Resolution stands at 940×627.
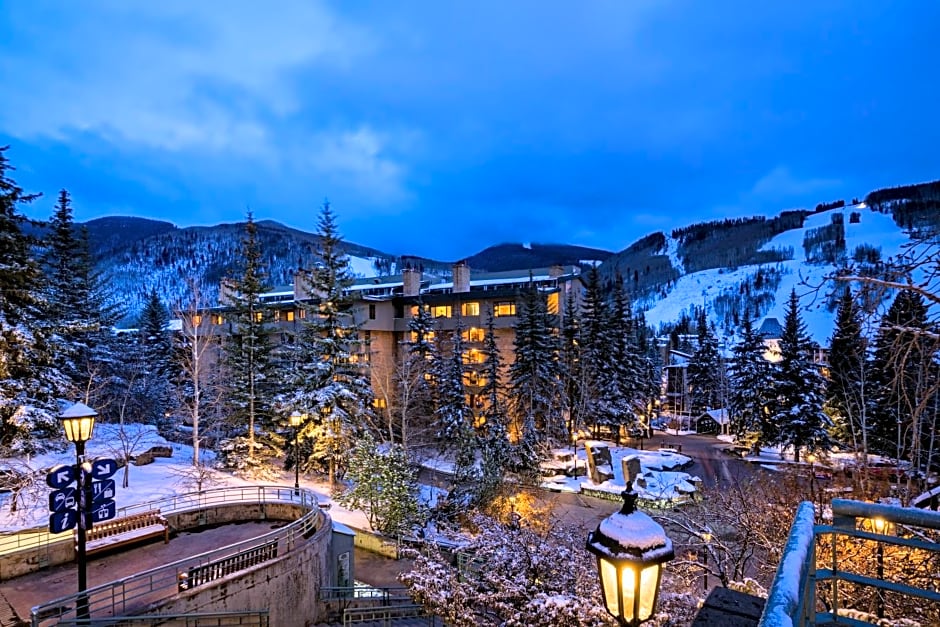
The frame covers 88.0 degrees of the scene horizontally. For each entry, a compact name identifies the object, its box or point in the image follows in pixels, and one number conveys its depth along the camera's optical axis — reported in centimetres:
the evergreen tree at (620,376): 4119
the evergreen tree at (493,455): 2123
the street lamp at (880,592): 564
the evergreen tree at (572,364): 4141
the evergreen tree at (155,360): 3825
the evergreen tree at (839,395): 2921
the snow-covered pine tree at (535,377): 3709
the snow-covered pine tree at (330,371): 2600
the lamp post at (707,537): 1249
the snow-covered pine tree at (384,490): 1983
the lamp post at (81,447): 906
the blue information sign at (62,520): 928
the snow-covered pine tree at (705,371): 5672
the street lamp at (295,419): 1758
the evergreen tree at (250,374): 2630
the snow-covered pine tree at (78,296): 2981
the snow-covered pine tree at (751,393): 3750
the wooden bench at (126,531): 1333
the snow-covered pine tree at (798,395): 3400
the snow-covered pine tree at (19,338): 1577
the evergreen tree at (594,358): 4125
